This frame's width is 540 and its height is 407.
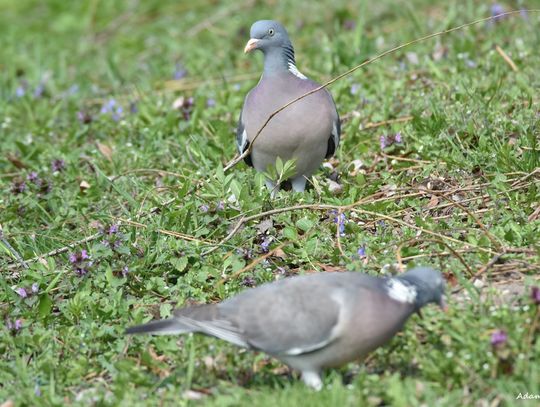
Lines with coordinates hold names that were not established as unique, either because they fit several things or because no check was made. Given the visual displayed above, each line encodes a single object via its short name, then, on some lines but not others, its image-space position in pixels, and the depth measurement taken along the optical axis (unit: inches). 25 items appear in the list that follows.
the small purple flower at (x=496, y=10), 647.1
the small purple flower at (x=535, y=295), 316.5
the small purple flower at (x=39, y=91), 685.9
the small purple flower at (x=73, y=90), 688.4
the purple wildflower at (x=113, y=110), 617.9
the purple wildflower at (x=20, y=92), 674.2
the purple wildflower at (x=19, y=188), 513.7
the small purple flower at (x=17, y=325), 379.2
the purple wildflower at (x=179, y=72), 683.4
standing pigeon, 456.1
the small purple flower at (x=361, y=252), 399.5
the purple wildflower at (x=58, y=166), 550.6
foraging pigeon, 309.1
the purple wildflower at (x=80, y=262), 409.1
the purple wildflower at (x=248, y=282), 398.3
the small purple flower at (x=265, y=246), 420.5
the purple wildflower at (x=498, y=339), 302.5
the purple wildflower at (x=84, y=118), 617.0
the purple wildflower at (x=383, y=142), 505.7
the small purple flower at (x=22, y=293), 398.3
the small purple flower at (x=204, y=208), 442.3
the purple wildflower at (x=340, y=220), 423.2
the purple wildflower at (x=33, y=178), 519.8
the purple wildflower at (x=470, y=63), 587.2
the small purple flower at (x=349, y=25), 712.4
